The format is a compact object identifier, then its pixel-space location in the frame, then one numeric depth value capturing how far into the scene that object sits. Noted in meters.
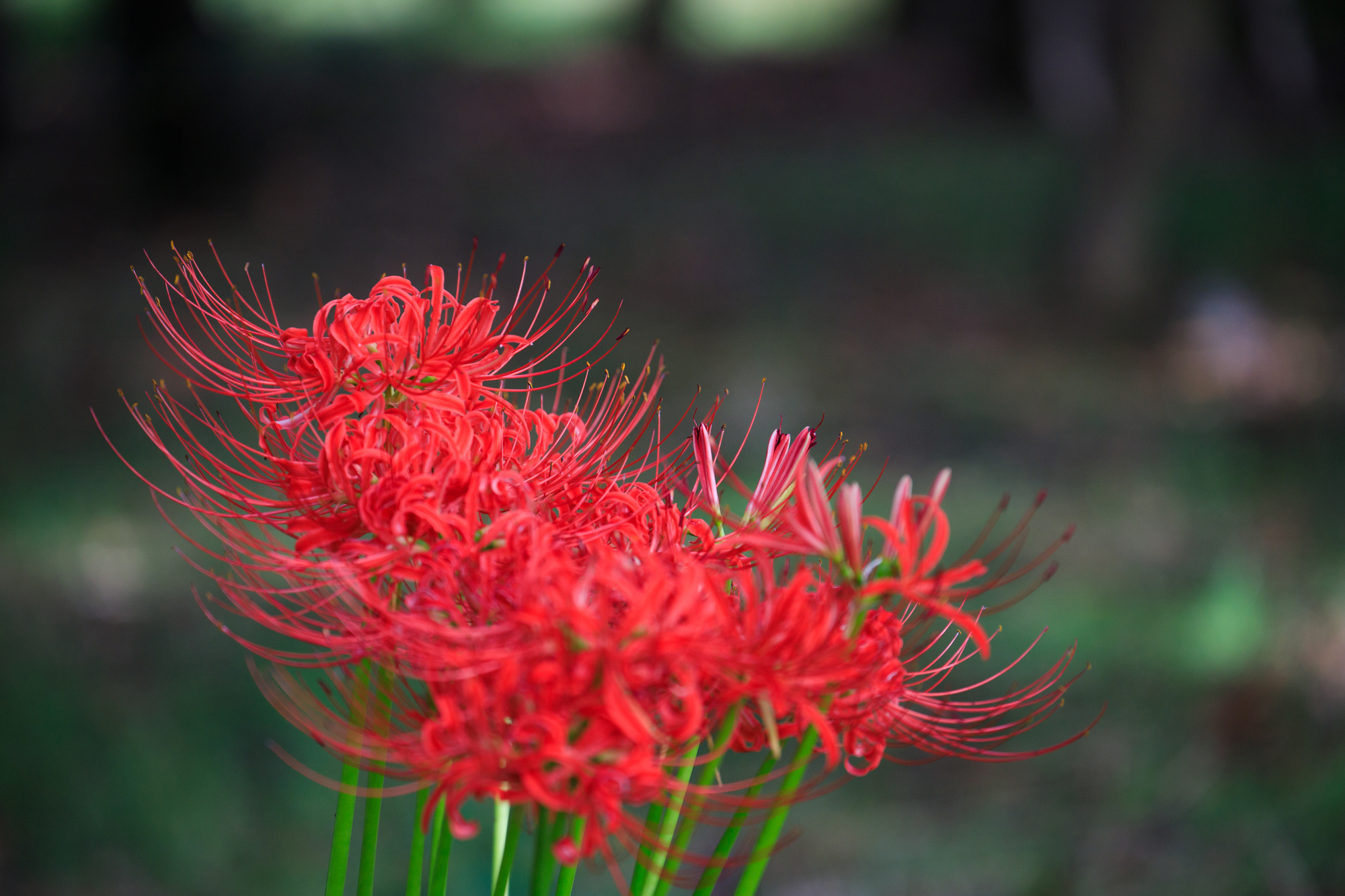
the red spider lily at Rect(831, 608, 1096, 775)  1.21
